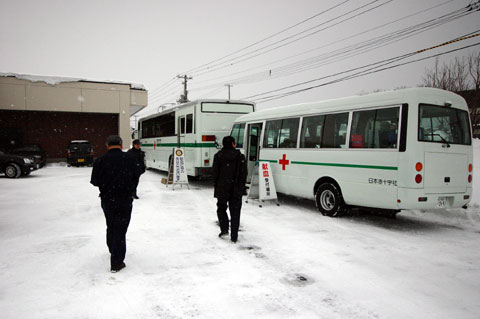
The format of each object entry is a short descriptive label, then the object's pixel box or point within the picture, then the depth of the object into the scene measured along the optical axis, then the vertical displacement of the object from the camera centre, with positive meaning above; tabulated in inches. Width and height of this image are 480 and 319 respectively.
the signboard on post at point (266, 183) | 378.6 -42.5
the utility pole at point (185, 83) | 1703.5 +310.1
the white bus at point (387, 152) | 257.8 -4.7
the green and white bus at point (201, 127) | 530.9 +28.2
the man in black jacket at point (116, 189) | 175.3 -23.5
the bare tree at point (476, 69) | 931.0 +213.8
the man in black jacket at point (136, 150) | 415.2 -8.1
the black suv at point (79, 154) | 914.1 -29.8
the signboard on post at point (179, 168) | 511.5 -36.5
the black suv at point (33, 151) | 820.6 -22.1
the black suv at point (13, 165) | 638.5 -42.7
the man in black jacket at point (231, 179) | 235.3 -24.0
